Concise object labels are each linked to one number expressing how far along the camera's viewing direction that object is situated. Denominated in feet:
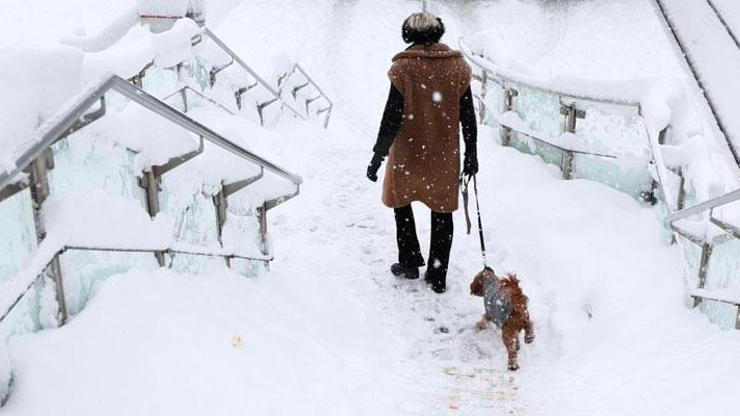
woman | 30.27
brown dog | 26.81
